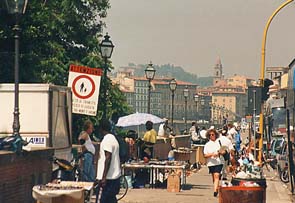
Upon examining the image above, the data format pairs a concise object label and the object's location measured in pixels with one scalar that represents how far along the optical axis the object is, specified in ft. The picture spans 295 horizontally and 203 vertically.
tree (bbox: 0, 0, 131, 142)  95.23
